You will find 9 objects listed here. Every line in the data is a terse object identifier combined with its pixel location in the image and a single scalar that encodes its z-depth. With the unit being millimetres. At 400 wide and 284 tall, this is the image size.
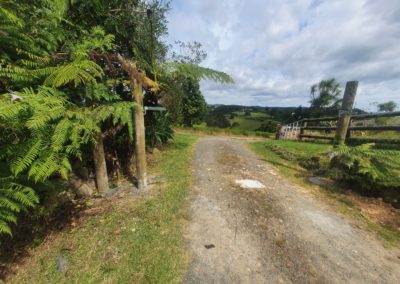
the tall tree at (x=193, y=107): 26852
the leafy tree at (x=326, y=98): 27312
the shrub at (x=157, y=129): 5659
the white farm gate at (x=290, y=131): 11257
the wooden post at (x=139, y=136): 3248
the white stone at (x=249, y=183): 3839
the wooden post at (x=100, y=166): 3316
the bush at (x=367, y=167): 3297
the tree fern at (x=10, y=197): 1631
